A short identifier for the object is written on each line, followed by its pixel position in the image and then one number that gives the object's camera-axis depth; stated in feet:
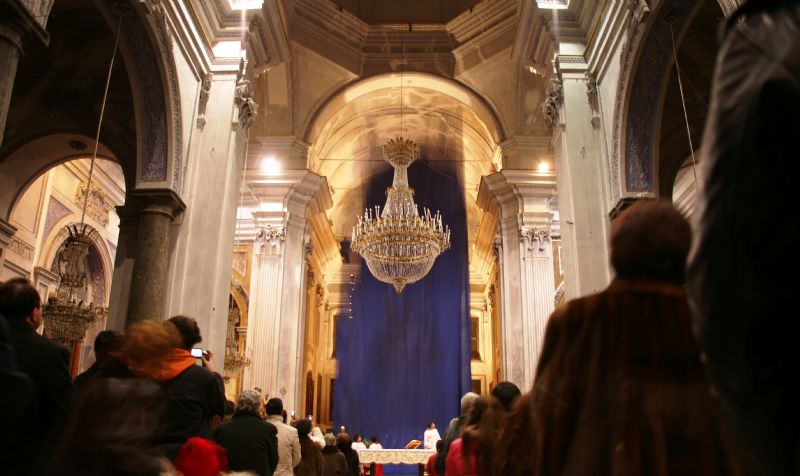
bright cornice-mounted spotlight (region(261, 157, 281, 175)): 42.49
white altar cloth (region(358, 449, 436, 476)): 37.88
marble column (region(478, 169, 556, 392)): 40.96
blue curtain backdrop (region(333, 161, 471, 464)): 53.21
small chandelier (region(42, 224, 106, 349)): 32.22
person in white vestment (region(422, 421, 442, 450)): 41.27
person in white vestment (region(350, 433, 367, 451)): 39.79
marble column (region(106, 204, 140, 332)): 22.06
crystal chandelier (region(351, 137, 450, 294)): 40.19
